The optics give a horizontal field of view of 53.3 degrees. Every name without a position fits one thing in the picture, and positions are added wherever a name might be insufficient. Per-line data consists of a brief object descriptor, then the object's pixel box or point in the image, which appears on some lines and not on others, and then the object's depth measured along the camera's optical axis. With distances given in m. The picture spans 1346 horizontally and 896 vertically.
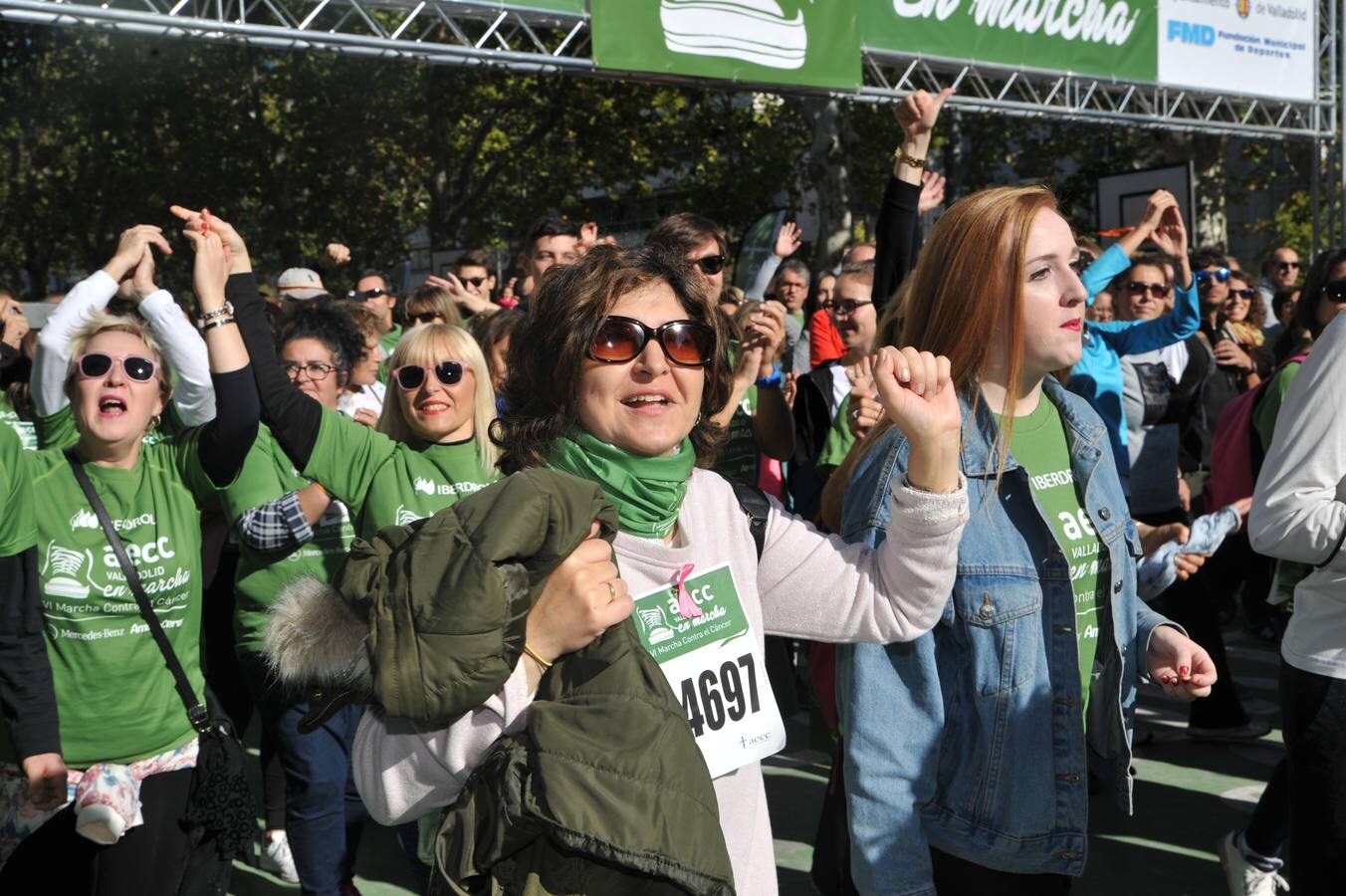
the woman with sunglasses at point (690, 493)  2.00
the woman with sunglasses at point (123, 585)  3.20
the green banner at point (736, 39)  8.62
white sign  12.01
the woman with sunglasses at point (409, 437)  3.91
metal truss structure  7.37
